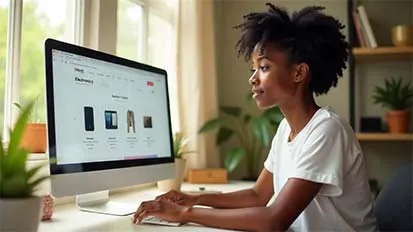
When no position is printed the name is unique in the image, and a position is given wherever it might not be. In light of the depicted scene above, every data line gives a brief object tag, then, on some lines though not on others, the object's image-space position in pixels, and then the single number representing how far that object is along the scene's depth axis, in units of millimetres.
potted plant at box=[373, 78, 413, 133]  2488
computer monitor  1093
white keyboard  1154
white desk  1111
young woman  1128
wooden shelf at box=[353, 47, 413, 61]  2457
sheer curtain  2391
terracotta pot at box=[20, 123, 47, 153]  1349
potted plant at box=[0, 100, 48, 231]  784
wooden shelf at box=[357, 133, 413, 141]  2430
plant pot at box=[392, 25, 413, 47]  2480
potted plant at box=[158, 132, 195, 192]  1793
